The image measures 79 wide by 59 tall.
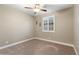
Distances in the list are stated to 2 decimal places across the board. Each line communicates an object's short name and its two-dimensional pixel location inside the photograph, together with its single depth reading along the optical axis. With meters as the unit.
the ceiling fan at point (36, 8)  2.55
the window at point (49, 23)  2.77
